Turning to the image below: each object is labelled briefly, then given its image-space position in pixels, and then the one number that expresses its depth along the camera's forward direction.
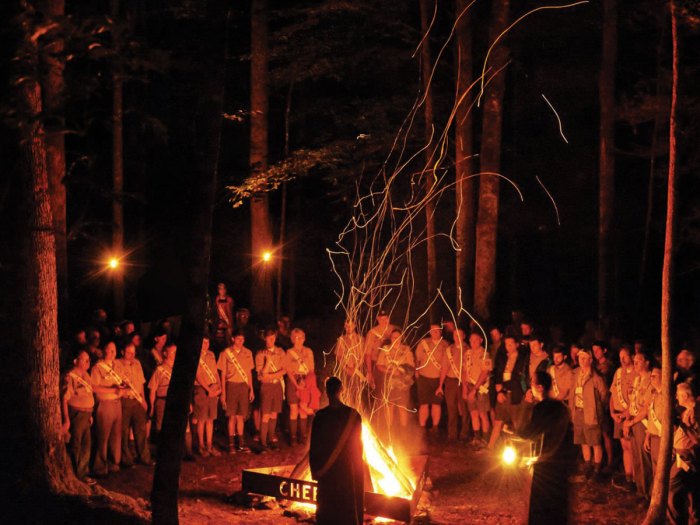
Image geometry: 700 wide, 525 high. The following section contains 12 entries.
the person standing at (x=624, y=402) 12.01
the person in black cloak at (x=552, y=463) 8.63
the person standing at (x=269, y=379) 14.41
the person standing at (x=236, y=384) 14.09
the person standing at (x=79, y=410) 12.05
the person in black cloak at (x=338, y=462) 7.98
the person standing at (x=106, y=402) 12.45
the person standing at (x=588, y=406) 12.57
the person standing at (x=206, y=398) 13.71
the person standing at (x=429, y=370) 15.14
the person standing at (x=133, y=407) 12.83
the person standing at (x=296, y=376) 14.72
